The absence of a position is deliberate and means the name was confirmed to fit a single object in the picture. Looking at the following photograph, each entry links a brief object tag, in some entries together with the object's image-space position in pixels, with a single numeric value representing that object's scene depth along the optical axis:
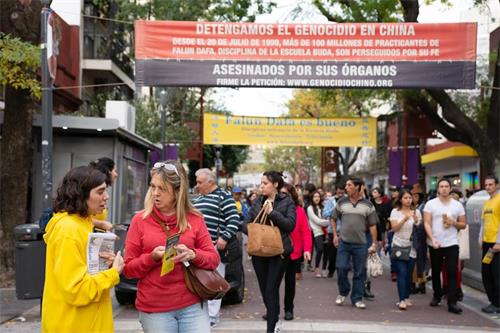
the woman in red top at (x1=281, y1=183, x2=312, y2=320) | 8.32
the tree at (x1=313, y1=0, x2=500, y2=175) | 15.27
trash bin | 7.55
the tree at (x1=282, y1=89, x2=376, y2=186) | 36.59
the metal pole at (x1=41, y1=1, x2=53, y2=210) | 9.44
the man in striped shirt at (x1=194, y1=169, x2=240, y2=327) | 7.16
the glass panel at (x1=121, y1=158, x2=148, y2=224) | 14.84
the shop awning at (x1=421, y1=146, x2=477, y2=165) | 28.19
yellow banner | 18.62
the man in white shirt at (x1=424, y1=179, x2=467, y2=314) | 9.16
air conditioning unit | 16.37
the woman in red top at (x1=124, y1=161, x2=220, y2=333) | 3.82
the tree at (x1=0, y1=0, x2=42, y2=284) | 10.82
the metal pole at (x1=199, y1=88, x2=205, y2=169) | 31.12
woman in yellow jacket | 3.36
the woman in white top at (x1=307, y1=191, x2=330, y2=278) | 13.71
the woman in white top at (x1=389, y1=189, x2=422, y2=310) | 9.40
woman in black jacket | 7.14
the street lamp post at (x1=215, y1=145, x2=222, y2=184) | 36.34
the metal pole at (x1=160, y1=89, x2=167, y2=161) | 23.42
